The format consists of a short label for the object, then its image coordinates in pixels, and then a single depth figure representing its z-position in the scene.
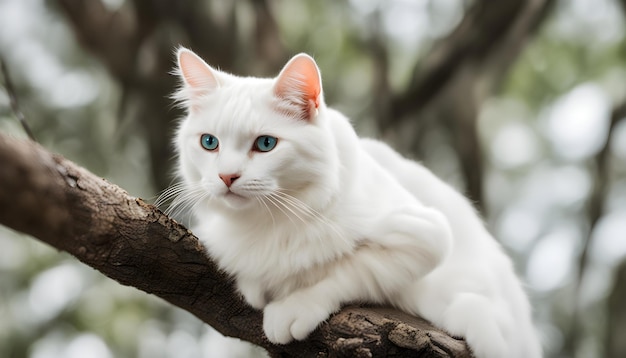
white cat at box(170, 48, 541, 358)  1.60
